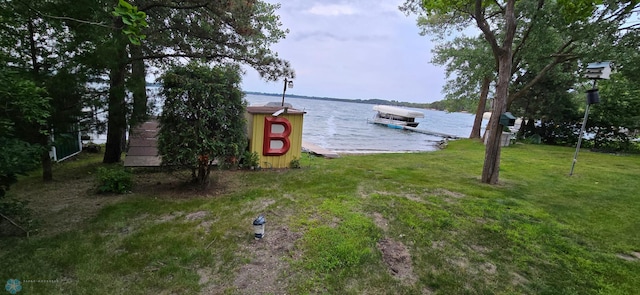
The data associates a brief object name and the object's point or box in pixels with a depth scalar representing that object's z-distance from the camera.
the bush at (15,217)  2.91
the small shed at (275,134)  6.42
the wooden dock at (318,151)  9.55
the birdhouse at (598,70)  6.09
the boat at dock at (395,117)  33.75
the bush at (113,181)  4.43
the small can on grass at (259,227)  3.07
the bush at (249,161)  6.40
